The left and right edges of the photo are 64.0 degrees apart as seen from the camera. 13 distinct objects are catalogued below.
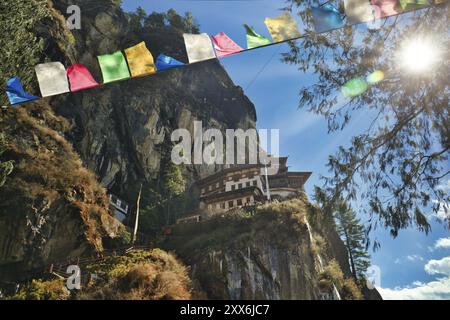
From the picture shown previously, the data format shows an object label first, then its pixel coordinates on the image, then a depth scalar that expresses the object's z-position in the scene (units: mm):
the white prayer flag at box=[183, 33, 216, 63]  11797
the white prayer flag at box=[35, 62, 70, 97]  11328
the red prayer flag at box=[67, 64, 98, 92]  11424
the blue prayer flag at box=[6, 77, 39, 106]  11445
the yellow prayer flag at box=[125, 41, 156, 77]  11695
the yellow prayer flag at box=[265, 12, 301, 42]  11078
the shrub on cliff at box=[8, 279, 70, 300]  13920
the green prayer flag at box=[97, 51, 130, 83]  11445
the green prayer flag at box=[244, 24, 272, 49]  11211
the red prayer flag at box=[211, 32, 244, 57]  11580
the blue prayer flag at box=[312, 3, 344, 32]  10672
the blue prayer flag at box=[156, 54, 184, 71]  11603
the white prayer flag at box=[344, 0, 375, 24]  10250
